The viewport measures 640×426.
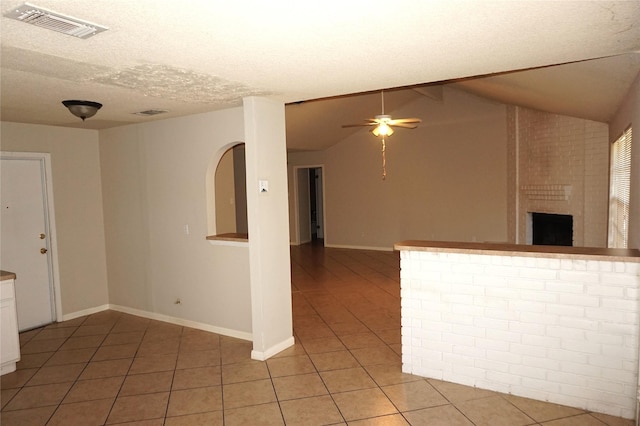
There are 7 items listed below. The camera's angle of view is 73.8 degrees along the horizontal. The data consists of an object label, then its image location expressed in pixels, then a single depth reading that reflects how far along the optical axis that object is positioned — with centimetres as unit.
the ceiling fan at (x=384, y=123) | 553
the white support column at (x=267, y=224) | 369
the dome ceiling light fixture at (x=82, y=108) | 346
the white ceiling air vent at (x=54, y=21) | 176
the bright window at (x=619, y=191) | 362
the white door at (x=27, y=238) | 471
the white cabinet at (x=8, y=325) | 360
